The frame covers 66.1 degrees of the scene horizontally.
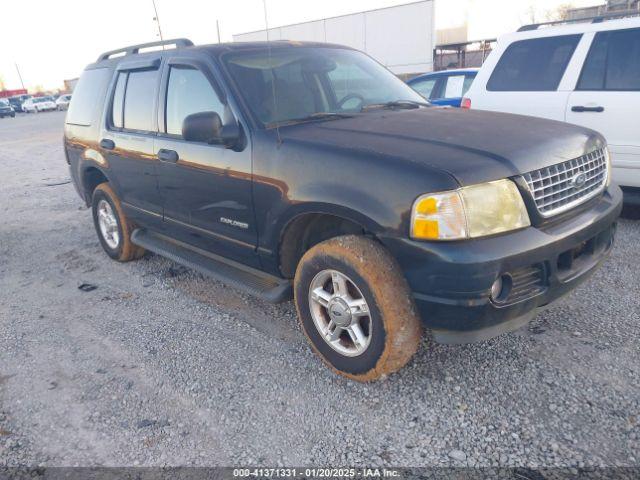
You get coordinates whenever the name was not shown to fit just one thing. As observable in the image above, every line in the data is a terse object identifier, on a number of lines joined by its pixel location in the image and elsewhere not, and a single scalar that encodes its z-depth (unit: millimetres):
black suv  2258
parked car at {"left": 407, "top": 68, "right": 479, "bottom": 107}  7812
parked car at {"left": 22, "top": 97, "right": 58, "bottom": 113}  44344
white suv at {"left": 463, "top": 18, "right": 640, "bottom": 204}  4590
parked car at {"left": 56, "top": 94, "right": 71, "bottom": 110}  44303
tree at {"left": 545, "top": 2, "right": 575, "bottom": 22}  35206
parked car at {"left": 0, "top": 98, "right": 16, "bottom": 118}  39844
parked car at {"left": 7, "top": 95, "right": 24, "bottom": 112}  46062
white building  27766
